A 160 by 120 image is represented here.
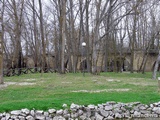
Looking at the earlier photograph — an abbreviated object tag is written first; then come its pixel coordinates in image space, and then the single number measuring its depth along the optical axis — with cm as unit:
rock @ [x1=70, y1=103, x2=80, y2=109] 730
